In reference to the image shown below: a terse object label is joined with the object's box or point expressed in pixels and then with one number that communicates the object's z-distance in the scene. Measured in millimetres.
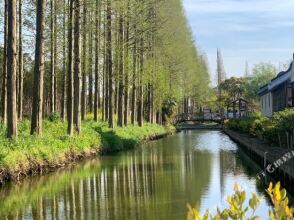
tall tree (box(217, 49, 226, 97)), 152000
